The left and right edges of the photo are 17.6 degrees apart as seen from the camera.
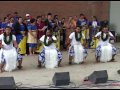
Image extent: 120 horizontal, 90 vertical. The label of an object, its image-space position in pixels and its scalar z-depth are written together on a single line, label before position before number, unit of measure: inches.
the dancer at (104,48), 540.1
